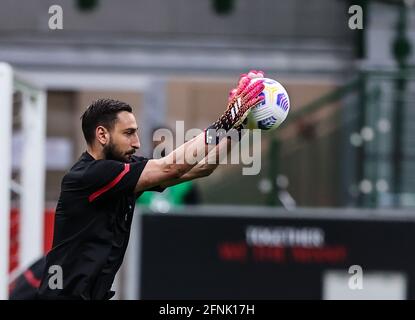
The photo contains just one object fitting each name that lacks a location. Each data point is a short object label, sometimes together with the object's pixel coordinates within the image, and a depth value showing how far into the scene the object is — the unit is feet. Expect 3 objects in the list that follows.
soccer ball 36.47
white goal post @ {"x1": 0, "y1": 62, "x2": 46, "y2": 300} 59.57
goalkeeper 38.58
